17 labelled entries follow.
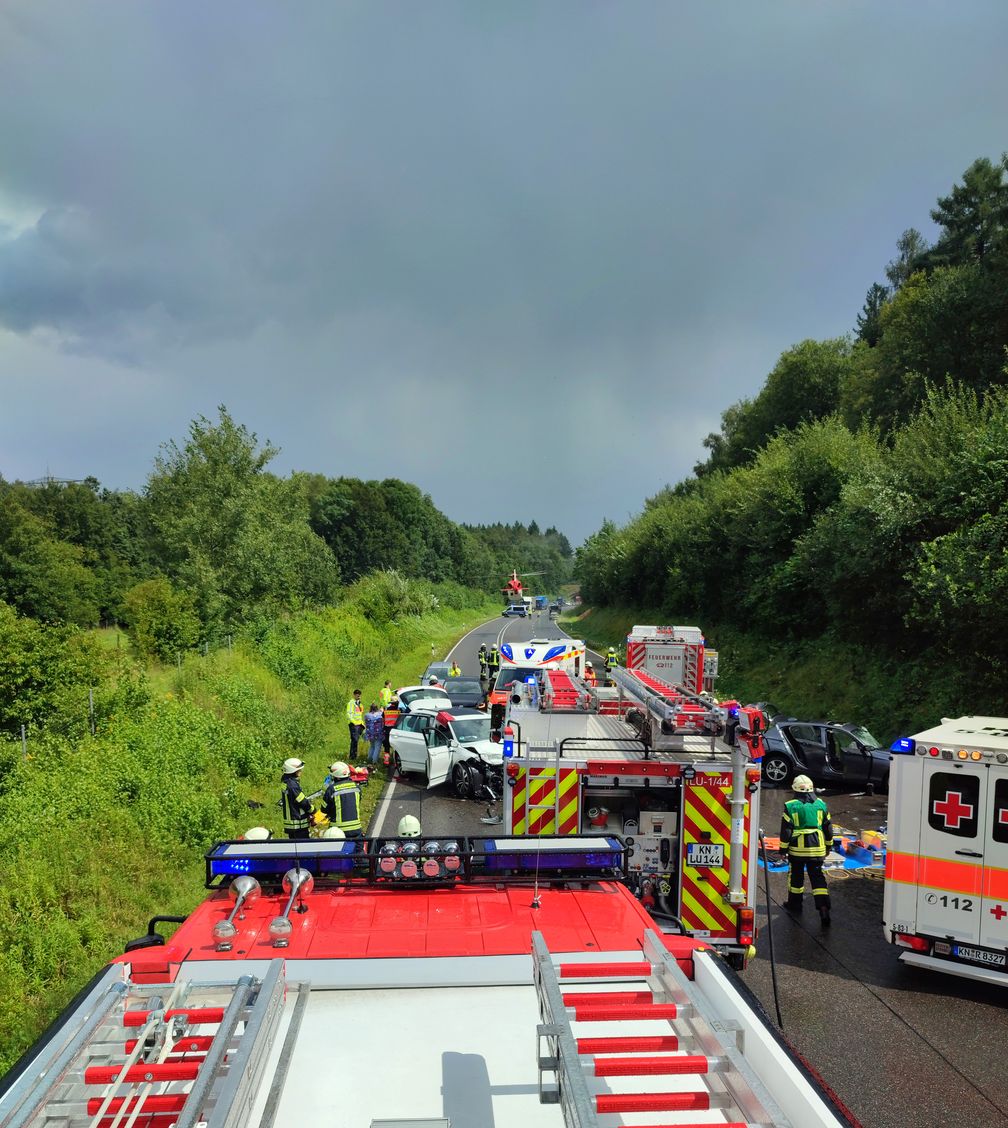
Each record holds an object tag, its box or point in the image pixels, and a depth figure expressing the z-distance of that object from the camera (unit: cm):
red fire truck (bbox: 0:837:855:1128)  257
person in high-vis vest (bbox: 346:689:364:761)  1764
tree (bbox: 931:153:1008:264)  3947
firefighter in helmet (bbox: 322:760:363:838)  955
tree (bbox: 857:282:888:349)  5700
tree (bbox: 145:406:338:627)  2824
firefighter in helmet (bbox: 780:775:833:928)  977
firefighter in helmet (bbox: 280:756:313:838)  975
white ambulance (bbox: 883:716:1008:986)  788
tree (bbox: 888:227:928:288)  6619
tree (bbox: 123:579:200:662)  2253
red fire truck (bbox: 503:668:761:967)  741
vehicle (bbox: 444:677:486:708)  2145
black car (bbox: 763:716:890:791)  1584
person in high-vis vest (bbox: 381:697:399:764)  1798
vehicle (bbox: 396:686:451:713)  1876
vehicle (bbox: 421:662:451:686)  2500
